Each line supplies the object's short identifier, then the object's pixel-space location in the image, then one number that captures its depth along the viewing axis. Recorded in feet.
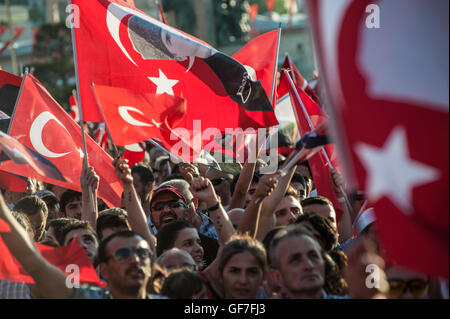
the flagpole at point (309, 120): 44.74
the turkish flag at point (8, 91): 51.87
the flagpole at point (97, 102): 36.02
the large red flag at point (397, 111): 17.65
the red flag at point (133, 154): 59.31
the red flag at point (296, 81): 58.65
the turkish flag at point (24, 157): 30.35
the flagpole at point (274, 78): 47.26
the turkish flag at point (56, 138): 43.09
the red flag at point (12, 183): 46.01
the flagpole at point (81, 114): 36.76
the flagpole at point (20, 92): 45.04
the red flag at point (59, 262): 28.84
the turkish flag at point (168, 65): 40.55
